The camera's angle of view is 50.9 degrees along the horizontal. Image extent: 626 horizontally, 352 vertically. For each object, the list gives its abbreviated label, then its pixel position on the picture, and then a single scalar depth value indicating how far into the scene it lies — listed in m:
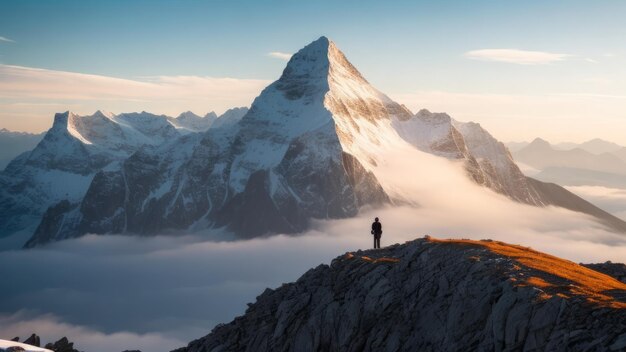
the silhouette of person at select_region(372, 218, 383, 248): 71.68
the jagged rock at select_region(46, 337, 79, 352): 93.69
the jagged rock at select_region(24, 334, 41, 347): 91.06
